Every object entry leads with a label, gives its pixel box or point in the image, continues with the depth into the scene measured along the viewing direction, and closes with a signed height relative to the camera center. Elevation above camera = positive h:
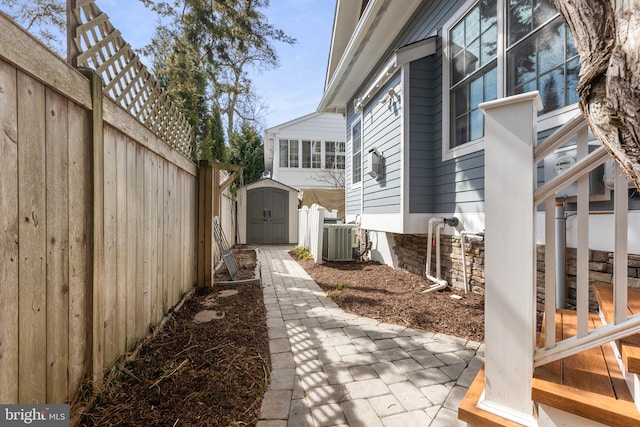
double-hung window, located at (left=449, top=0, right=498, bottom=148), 3.74 +1.88
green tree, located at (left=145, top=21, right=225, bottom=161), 7.39 +3.15
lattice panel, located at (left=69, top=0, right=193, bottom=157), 1.76 +1.01
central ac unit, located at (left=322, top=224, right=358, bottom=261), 6.95 -0.60
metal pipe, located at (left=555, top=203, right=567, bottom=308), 2.69 -0.38
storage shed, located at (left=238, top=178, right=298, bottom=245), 11.27 +0.05
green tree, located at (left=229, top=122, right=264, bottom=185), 18.81 +3.71
